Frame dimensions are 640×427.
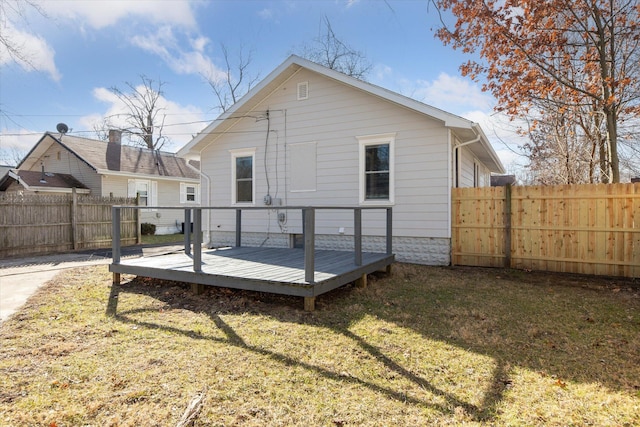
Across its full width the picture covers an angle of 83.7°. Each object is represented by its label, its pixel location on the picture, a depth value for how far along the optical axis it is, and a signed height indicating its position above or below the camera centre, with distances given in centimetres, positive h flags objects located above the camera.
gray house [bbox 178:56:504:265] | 813 +129
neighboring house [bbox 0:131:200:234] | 1590 +170
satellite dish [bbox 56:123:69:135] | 1898 +444
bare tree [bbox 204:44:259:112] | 2246 +834
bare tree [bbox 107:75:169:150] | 2639 +774
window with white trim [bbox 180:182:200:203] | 1970 +97
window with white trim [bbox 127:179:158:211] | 1739 +102
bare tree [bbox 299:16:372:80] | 1975 +870
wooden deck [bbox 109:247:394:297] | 489 -96
